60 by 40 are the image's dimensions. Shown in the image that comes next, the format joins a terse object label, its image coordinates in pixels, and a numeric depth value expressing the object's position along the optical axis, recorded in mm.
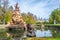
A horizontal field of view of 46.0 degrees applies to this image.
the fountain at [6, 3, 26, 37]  17449
